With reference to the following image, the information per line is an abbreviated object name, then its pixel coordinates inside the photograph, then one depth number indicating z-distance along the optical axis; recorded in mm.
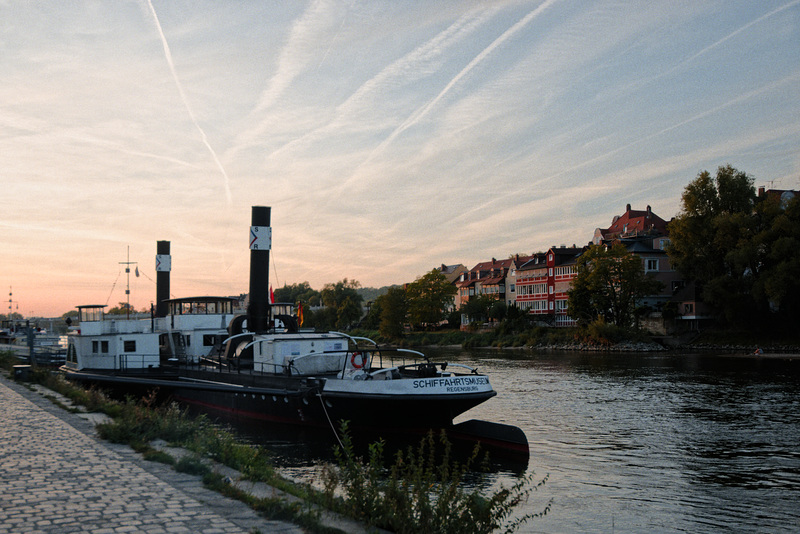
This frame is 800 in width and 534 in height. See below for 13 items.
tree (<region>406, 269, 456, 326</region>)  108562
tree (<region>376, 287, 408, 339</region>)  107750
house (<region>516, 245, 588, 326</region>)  94812
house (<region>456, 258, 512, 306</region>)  116812
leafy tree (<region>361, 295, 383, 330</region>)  125231
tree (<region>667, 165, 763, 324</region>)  68312
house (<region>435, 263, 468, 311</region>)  143912
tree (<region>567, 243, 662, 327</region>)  77188
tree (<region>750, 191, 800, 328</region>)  62750
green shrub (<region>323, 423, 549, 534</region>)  7602
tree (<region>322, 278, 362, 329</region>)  135125
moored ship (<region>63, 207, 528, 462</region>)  19859
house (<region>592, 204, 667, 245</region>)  104625
